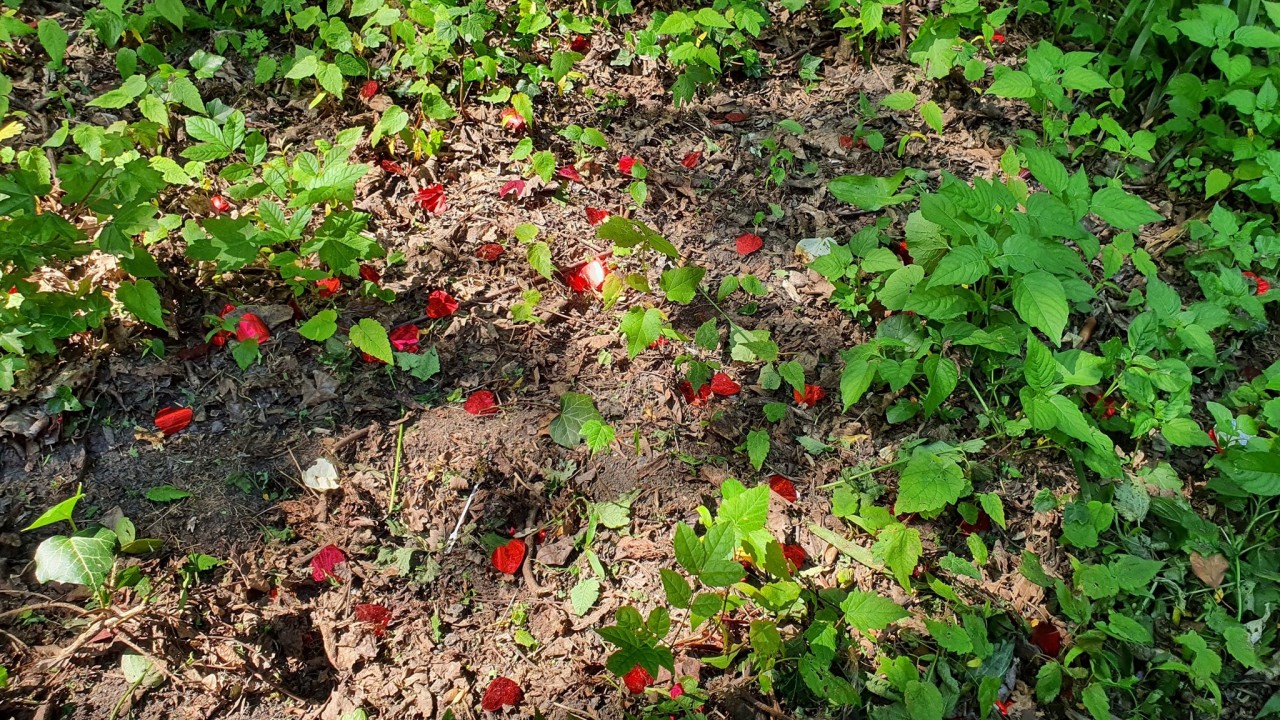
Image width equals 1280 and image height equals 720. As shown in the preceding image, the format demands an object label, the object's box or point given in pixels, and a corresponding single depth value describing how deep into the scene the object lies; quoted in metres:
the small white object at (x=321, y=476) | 2.33
